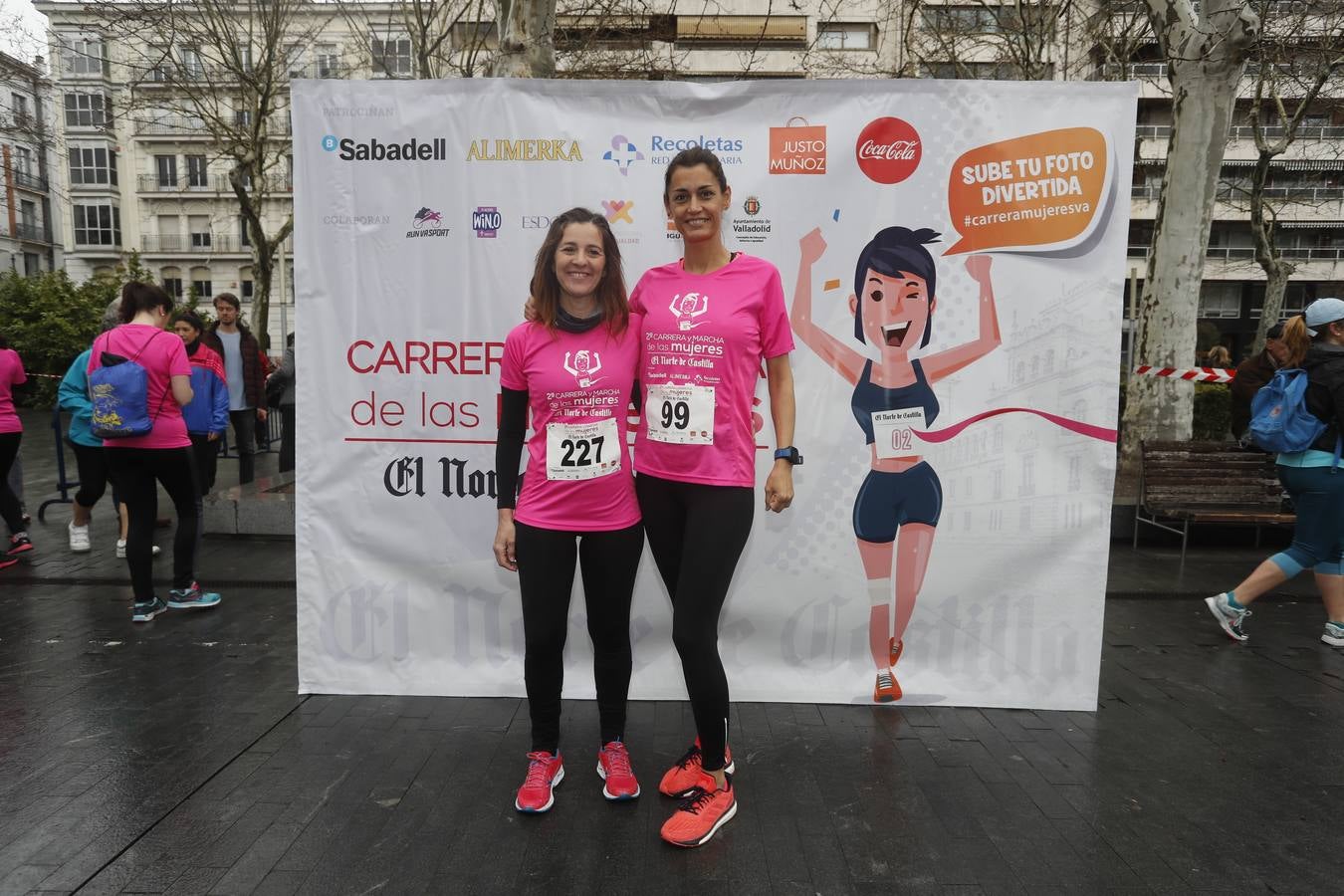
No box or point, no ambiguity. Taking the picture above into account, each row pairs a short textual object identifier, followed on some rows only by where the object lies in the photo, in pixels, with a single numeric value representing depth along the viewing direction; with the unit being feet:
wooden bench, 22.88
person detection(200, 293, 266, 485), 27.58
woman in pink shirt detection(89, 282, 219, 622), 16.52
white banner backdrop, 12.25
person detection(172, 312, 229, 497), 22.47
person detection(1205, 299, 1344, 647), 15.17
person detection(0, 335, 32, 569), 21.09
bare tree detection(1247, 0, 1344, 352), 45.06
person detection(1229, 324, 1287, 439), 31.94
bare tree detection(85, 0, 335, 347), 46.64
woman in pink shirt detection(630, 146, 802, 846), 9.33
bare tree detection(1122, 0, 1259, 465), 26.81
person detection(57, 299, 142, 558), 21.07
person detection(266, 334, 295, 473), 29.71
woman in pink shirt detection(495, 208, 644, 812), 9.43
